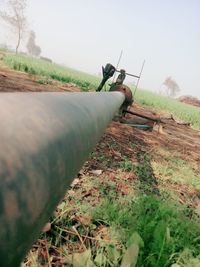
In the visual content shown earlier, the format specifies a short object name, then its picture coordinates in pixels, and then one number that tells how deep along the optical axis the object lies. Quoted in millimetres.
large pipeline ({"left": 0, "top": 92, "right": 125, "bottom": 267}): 282
